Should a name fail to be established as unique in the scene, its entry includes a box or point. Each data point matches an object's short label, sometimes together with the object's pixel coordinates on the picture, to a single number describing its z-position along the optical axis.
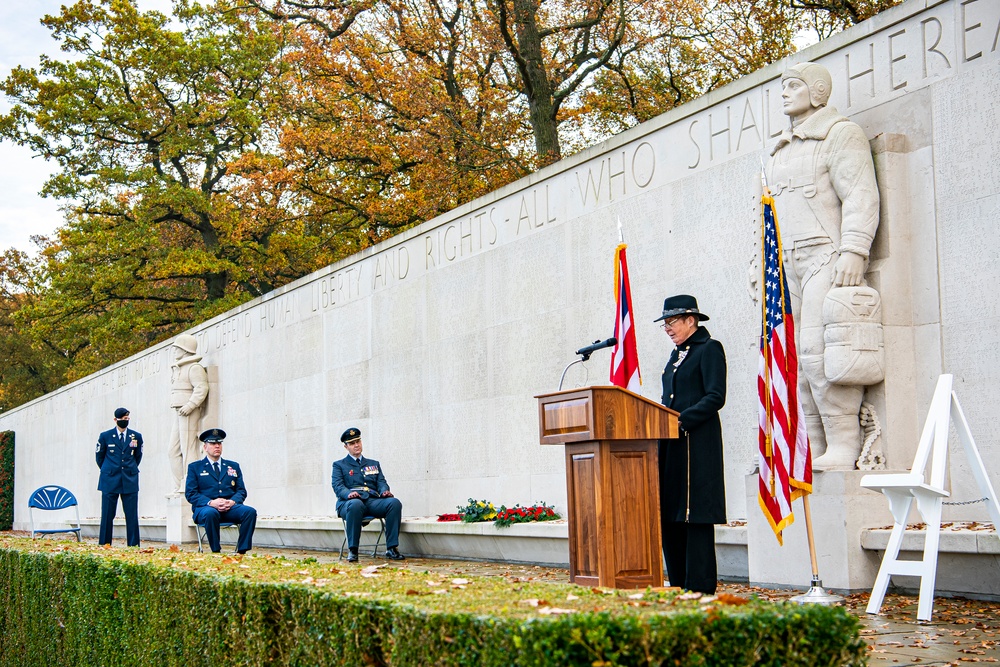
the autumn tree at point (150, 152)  30.16
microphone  7.49
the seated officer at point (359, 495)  12.84
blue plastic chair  16.62
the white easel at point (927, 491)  6.02
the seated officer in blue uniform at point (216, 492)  12.36
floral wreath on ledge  11.40
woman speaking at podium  6.69
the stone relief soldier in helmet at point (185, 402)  20.97
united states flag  6.88
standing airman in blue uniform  14.92
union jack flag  8.75
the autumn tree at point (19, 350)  46.03
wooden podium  6.14
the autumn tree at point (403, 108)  22.28
